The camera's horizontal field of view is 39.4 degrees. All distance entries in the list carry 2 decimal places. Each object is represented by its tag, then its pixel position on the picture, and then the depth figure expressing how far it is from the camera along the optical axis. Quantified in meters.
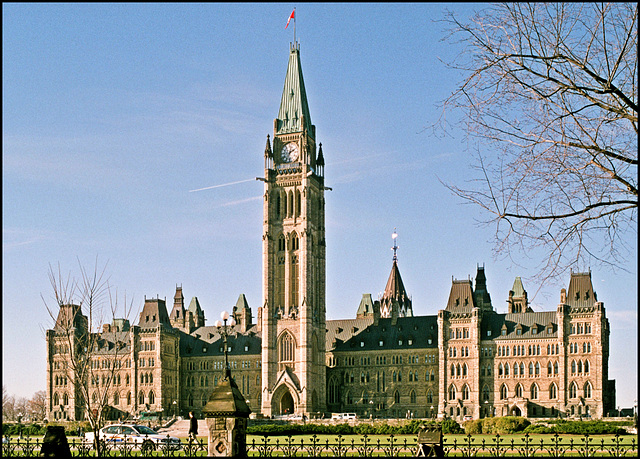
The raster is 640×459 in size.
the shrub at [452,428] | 72.14
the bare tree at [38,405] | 142.85
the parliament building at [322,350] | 103.56
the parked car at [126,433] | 52.16
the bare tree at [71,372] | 120.55
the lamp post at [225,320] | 28.12
